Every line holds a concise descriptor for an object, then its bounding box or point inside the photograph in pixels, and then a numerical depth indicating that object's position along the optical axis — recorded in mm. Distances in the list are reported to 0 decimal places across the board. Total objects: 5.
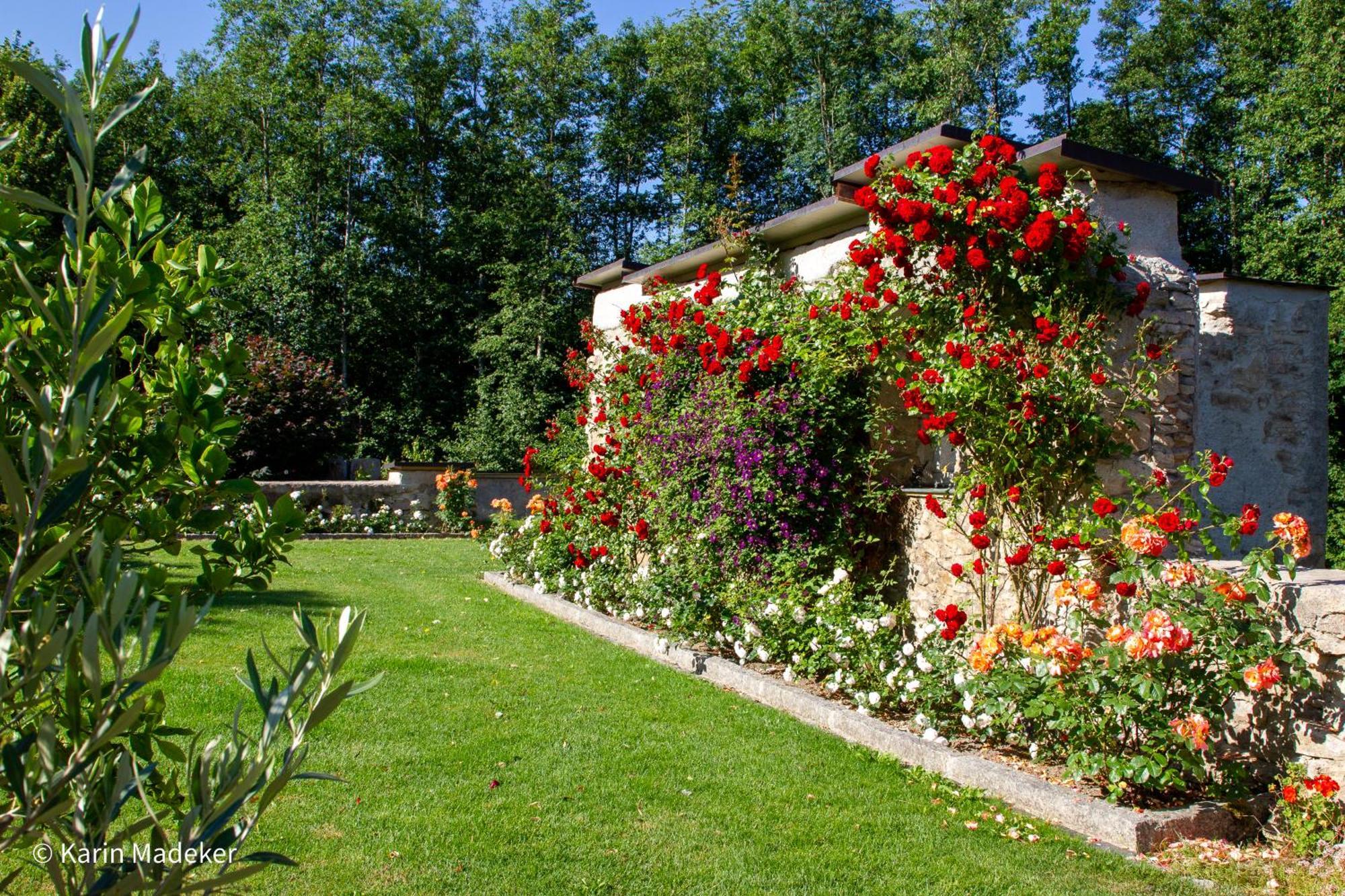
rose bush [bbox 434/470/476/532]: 13569
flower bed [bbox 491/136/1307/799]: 3869
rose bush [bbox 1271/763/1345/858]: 3455
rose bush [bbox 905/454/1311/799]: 3709
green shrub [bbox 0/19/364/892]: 1141
